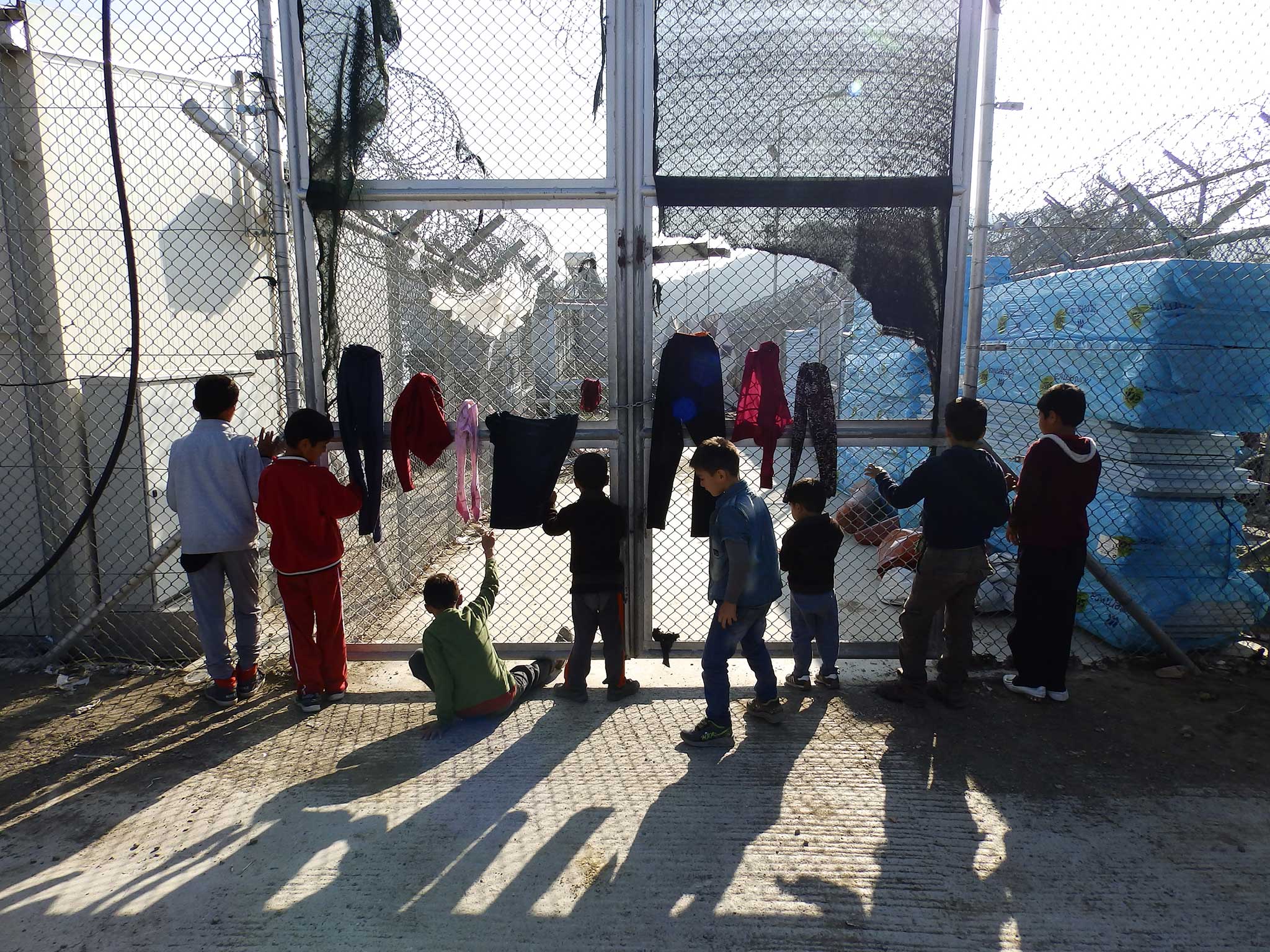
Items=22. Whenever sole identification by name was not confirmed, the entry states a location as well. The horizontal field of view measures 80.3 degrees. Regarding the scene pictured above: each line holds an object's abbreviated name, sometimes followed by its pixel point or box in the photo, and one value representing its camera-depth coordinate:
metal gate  3.79
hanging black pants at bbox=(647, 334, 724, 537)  3.90
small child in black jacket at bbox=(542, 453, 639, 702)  3.77
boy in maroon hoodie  3.69
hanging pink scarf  3.89
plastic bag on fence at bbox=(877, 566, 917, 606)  5.77
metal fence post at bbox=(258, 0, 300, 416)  3.75
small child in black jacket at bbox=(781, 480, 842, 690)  3.83
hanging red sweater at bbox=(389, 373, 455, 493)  3.89
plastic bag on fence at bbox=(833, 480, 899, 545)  6.64
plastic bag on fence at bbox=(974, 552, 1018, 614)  5.21
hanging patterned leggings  3.89
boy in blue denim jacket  3.29
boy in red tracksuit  3.62
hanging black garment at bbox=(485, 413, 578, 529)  3.91
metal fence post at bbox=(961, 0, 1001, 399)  3.74
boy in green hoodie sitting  3.50
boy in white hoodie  3.68
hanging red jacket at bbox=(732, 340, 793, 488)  3.89
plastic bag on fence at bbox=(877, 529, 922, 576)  4.60
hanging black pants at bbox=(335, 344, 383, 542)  3.85
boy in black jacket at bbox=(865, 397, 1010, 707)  3.64
